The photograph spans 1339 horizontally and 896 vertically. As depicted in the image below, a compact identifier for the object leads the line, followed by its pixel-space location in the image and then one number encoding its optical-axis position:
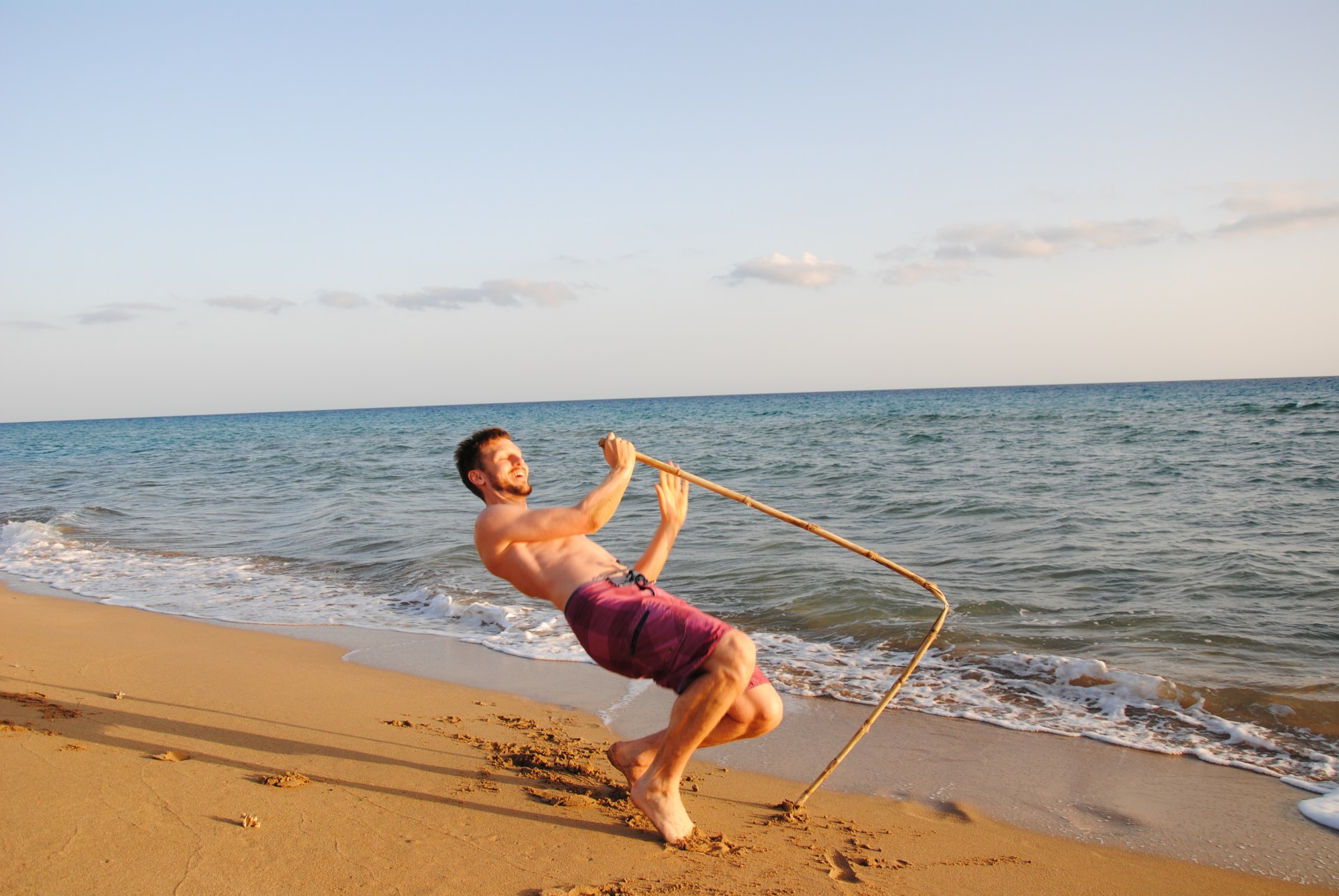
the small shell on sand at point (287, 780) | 3.56
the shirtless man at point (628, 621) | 3.03
